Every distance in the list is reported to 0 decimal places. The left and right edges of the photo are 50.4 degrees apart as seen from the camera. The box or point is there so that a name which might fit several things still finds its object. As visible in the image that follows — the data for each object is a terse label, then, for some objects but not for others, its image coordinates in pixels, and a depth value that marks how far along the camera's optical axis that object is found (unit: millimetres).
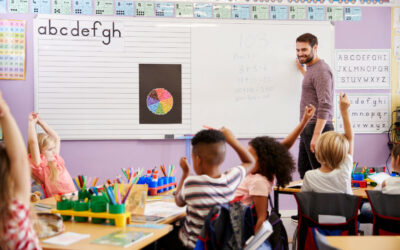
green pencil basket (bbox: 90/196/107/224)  1934
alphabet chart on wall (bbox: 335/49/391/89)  4703
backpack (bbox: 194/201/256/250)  1711
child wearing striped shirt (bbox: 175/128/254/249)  1942
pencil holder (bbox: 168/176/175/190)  2902
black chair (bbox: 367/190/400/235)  2266
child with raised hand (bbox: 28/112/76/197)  3012
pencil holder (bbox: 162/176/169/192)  2828
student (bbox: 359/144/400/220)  2398
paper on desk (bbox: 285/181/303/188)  3002
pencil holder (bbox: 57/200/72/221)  2006
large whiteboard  4355
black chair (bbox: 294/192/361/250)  2217
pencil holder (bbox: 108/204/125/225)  1895
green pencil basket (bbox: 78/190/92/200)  2104
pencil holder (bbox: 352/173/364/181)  3145
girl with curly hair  2305
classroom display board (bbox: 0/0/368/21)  4332
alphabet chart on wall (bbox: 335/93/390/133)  4754
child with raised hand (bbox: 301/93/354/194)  2541
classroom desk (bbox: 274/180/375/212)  2826
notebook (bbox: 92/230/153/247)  1598
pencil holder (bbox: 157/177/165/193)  2758
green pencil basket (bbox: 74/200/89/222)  1968
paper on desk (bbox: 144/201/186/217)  2146
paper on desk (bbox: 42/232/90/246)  1610
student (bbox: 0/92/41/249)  1343
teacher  3678
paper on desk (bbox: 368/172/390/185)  2895
